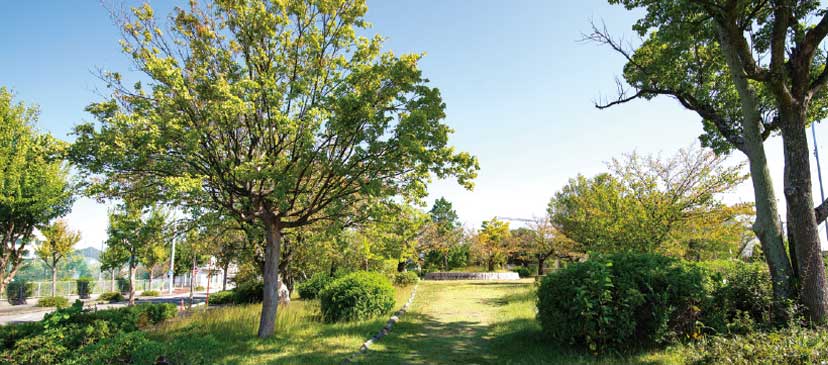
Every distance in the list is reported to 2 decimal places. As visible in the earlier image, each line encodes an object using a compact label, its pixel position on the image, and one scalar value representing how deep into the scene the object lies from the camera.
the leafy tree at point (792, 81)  7.08
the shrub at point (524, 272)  41.92
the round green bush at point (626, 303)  6.72
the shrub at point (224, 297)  22.18
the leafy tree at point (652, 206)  12.52
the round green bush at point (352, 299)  11.88
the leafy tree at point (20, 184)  15.03
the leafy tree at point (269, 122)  8.32
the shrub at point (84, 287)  36.84
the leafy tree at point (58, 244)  31.30
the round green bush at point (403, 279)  26.55
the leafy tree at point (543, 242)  26.85
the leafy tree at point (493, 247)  41.97
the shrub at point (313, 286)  18.69
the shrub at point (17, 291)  30.30
